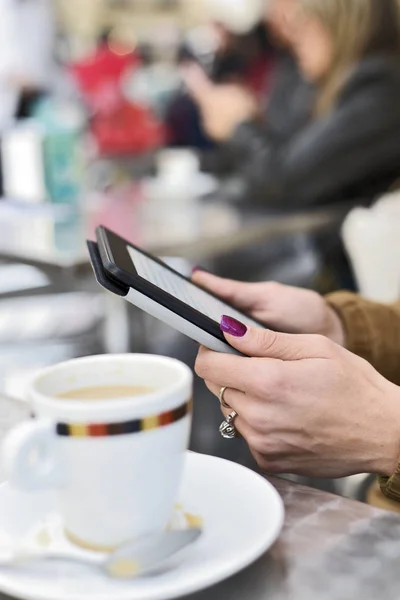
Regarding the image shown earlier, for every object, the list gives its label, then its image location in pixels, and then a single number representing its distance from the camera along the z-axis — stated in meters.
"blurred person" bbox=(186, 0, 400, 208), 2.32
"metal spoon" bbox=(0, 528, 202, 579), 0.72
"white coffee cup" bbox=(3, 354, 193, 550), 0.71
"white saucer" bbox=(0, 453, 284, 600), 0.71
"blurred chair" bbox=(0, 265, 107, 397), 2.11
